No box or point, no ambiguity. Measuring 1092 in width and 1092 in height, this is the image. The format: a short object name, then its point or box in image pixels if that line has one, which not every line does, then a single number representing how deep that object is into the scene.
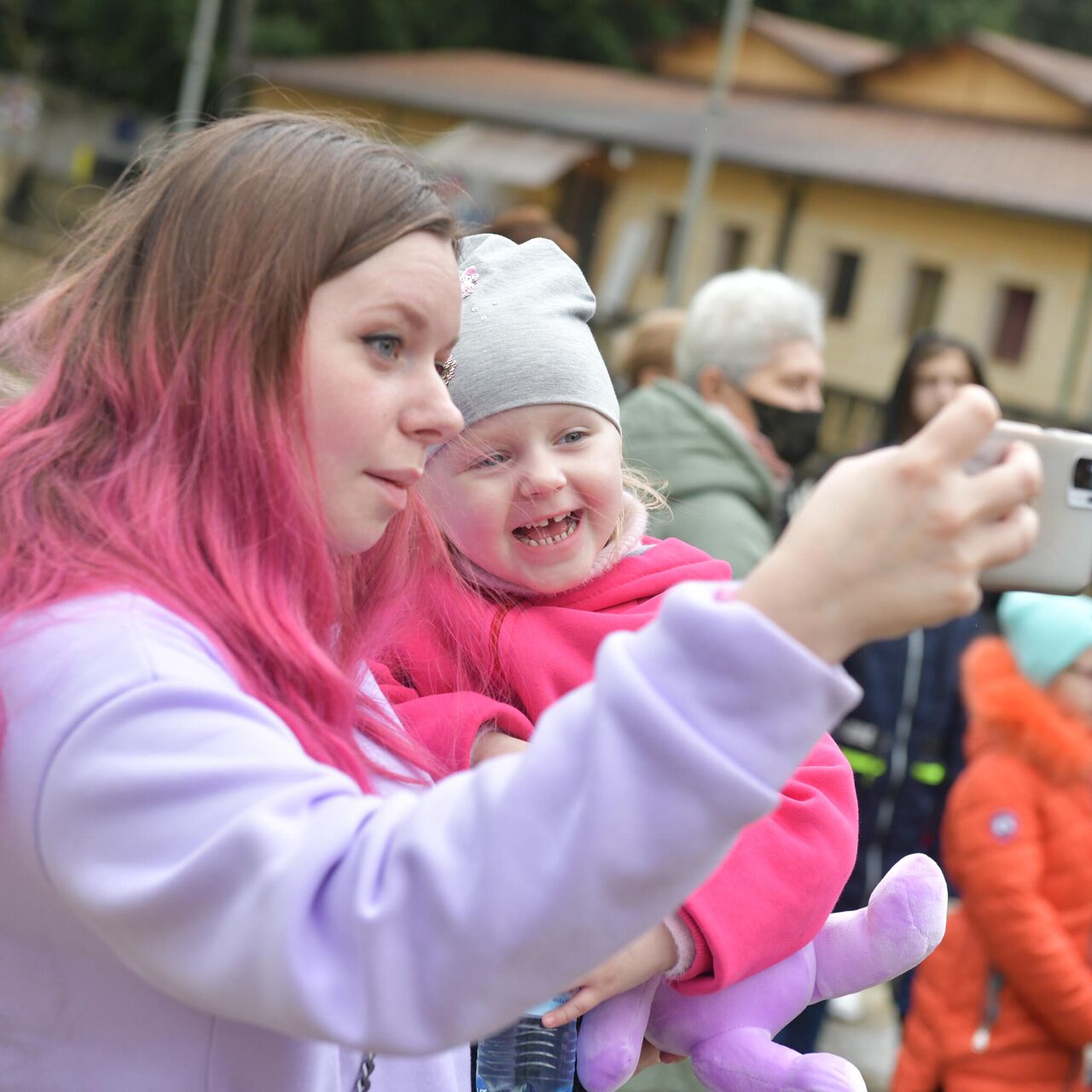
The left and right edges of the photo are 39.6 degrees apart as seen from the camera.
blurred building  21.02
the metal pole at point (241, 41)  18.16
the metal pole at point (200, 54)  13.23
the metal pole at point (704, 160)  10.82
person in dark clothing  4.14
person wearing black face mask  3.64
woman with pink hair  0.99
